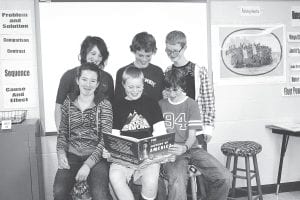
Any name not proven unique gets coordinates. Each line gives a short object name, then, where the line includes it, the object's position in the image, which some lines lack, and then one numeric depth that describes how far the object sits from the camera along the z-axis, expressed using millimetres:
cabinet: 2742
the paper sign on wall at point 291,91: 3700
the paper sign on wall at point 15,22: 3047
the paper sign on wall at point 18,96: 3098
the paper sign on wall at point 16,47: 3068
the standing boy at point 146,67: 3146
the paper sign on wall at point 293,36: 3670
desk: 3346
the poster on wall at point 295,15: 3670
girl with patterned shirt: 2545
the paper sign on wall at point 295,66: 3701
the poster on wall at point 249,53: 3504
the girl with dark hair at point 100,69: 3105
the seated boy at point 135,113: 2629
